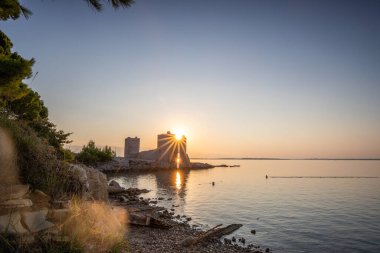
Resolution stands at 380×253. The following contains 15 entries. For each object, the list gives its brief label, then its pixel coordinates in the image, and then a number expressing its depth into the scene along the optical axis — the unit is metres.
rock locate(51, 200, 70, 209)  6.84
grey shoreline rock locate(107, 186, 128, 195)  33.62
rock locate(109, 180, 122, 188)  37.27
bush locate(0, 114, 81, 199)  6.96
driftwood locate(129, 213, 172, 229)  16.98
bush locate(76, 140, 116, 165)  74.50
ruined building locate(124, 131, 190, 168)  118.31
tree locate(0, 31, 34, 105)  7.50
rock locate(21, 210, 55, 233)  5.90
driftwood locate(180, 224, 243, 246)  14.35
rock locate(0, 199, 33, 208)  5.84
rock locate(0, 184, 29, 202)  5.97
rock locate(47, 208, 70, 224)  6.46
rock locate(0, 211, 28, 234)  5.52
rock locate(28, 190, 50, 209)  6.54
